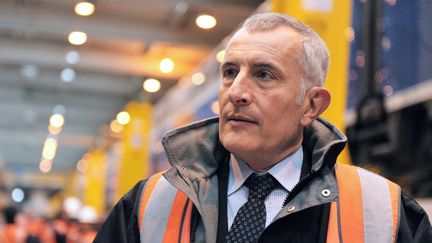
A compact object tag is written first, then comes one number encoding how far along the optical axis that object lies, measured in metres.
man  1.93
